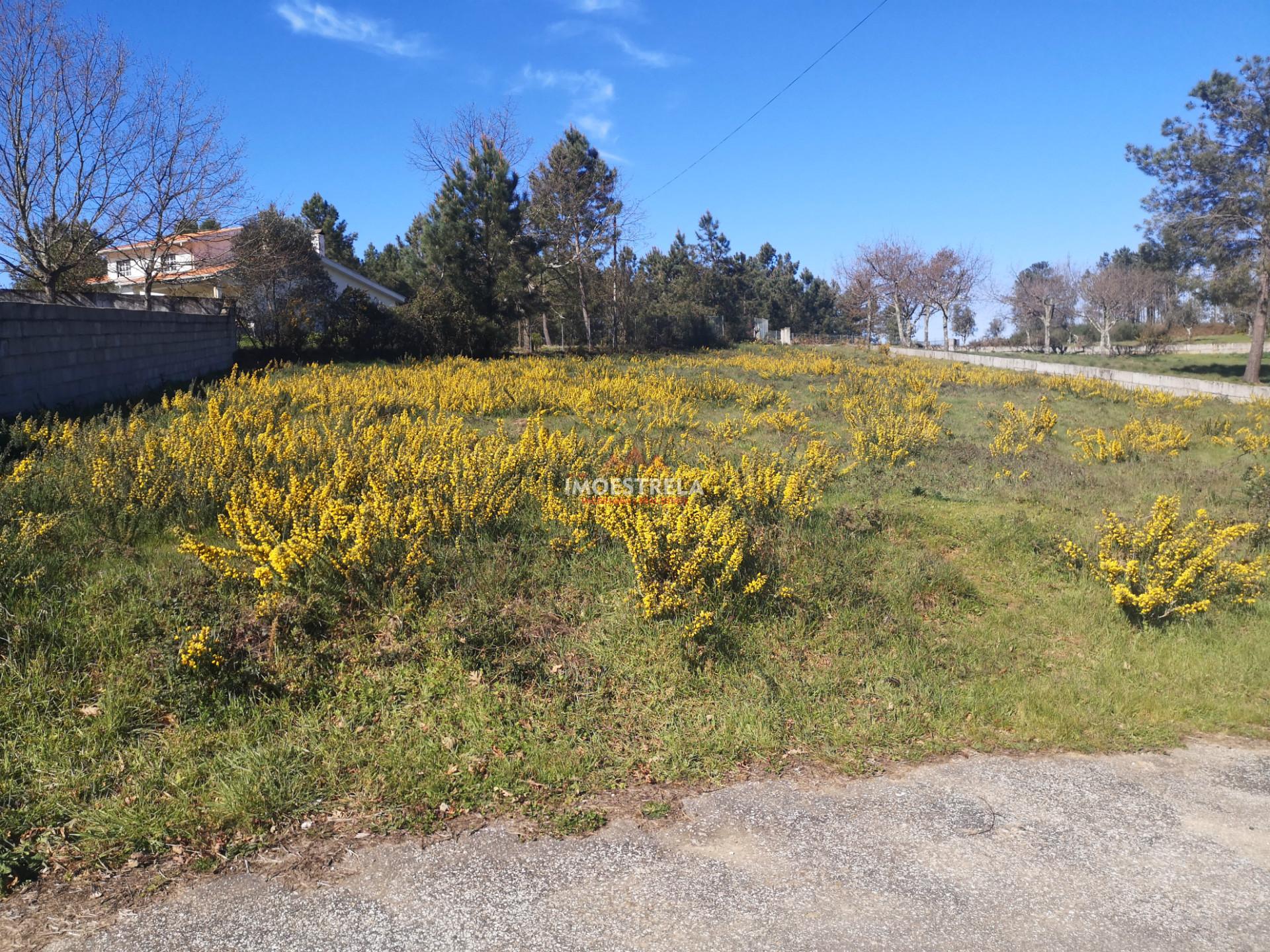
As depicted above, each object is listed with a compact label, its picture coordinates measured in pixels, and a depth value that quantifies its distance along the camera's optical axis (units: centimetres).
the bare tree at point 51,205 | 1534
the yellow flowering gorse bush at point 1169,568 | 482
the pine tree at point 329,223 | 3716
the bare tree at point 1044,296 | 5419
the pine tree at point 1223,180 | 2648
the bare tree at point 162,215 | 1745
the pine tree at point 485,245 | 2523
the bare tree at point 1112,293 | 4784
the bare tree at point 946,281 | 5288
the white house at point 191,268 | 1975
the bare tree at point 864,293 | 5501
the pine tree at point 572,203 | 3153
